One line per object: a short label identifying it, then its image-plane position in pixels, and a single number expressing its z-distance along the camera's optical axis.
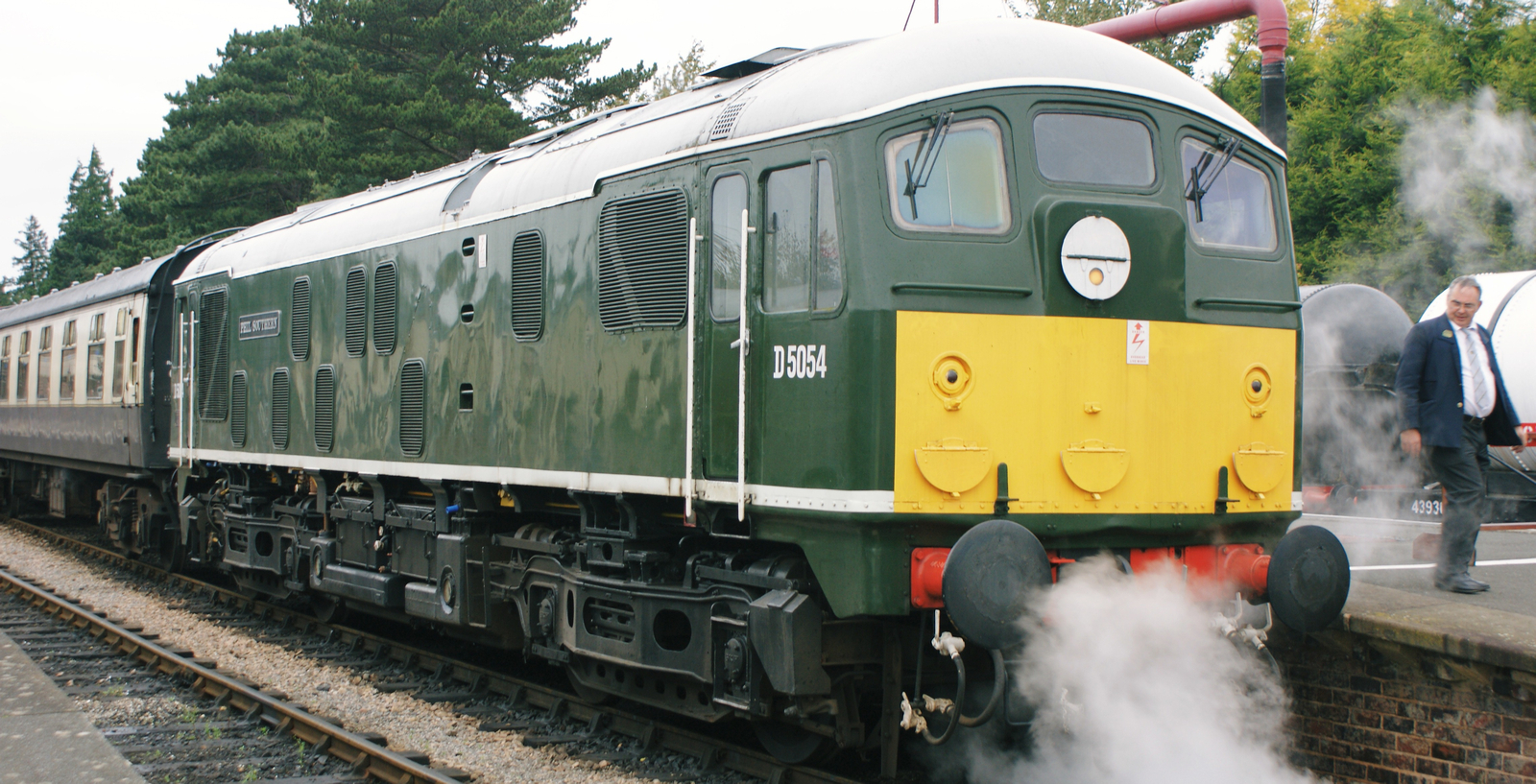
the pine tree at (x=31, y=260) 94.12
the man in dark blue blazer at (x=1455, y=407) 6.97
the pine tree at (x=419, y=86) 26.69
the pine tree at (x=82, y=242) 64.69
